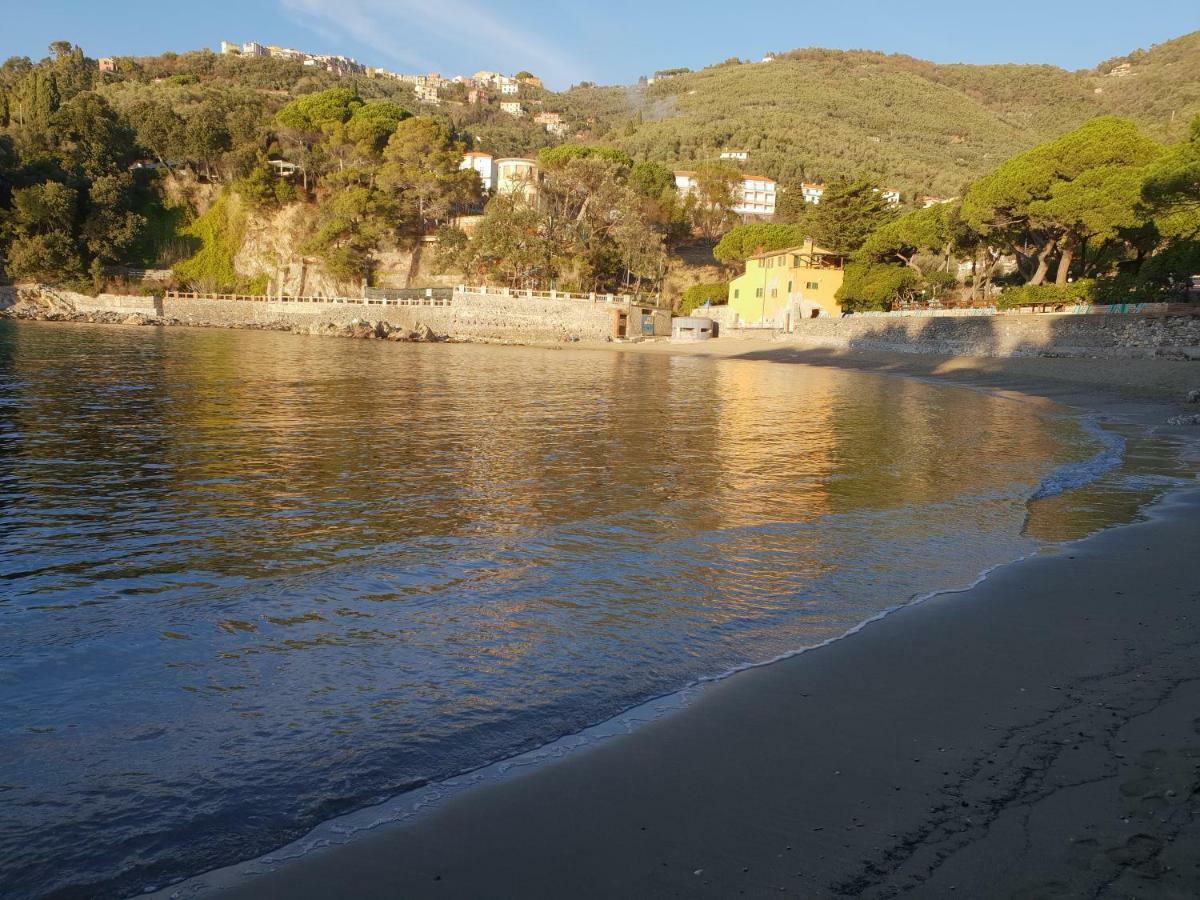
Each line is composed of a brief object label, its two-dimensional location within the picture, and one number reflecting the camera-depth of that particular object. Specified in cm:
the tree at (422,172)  8309
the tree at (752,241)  7919
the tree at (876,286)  5794
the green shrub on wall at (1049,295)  4035
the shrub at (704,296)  7825
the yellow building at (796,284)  6500
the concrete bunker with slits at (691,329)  6812
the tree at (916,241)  5509
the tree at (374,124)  8525
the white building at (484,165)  10894
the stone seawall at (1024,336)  3334
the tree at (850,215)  6481
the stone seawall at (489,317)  7069
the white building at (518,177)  8306
